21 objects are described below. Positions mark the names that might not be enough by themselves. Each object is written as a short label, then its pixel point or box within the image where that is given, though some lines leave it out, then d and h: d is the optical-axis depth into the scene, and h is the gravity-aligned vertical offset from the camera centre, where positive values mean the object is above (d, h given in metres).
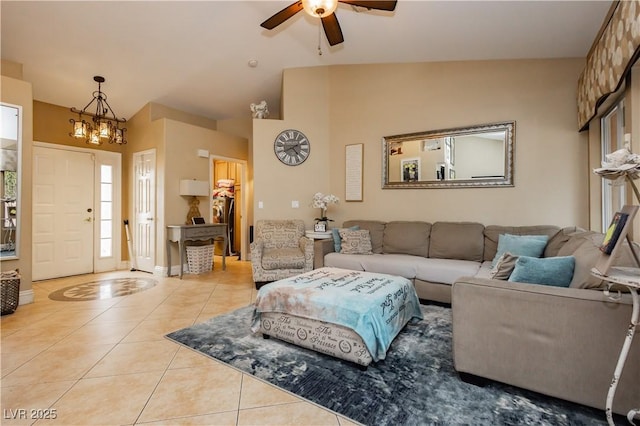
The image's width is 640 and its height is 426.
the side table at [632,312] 1.21 -0.41
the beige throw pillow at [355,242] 3.85 -0.38
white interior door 4.98 +0.04
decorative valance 1.81 +1.14
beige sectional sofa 1.42 -0.63
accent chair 3.89 -0.62
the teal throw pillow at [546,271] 1.78 -0.35
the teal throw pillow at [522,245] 2.80 -0.30
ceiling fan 2.17 +1.60
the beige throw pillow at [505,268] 1.99 -0.37
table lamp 4.97 +0.36
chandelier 3.72 +1.04
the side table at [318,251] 3.88 -0.50
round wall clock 4.66 +1.03
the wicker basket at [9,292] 3.00 -0.81
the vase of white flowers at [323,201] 4.41 +0.18
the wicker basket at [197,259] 4.93 -0.77
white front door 4.50 +0.00
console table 4.69 -0.36
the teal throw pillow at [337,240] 4.02 -0.37
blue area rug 1.52 -1.03
